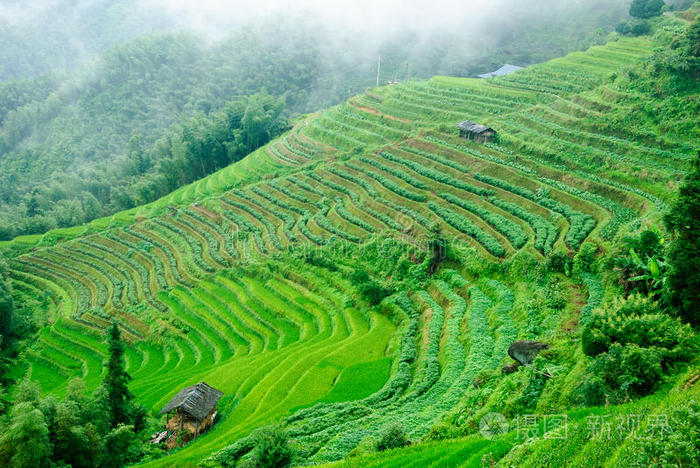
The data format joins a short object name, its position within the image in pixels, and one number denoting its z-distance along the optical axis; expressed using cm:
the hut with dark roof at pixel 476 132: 4447
